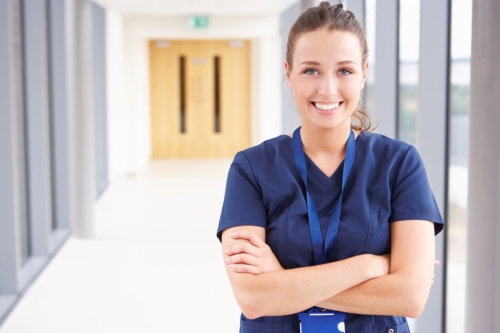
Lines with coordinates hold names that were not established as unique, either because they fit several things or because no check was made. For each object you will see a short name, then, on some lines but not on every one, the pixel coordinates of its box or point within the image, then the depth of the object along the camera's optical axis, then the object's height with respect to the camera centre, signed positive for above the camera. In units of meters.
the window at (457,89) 3.69 +0.05
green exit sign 13.33 +1.54
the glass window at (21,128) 6.62 -0.28
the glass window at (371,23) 5.45 +0.64
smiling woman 1.82 -0.34
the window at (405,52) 5.08 +0.36
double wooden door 16.58 +0.00
